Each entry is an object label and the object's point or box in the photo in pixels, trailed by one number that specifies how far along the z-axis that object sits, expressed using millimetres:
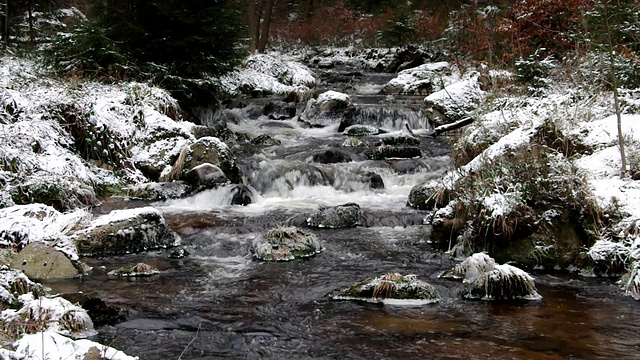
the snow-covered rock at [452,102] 14328
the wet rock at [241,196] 10117
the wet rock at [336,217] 8695
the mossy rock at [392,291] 5730
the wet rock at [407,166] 11453
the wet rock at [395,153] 12336
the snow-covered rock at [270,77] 20422
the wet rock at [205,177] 10414
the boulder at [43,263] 6309
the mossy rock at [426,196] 8891
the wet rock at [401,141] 13055
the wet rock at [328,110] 15992
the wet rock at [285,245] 7316
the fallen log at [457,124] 10211
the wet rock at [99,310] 5070
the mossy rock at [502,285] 5789
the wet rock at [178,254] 7320
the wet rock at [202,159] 10914
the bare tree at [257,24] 25812
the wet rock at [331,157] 12250
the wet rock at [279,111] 16906
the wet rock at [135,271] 6559
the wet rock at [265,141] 13984
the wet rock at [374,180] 10914
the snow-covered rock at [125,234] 7366
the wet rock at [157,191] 10234
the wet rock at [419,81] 19625
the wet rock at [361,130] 14750
